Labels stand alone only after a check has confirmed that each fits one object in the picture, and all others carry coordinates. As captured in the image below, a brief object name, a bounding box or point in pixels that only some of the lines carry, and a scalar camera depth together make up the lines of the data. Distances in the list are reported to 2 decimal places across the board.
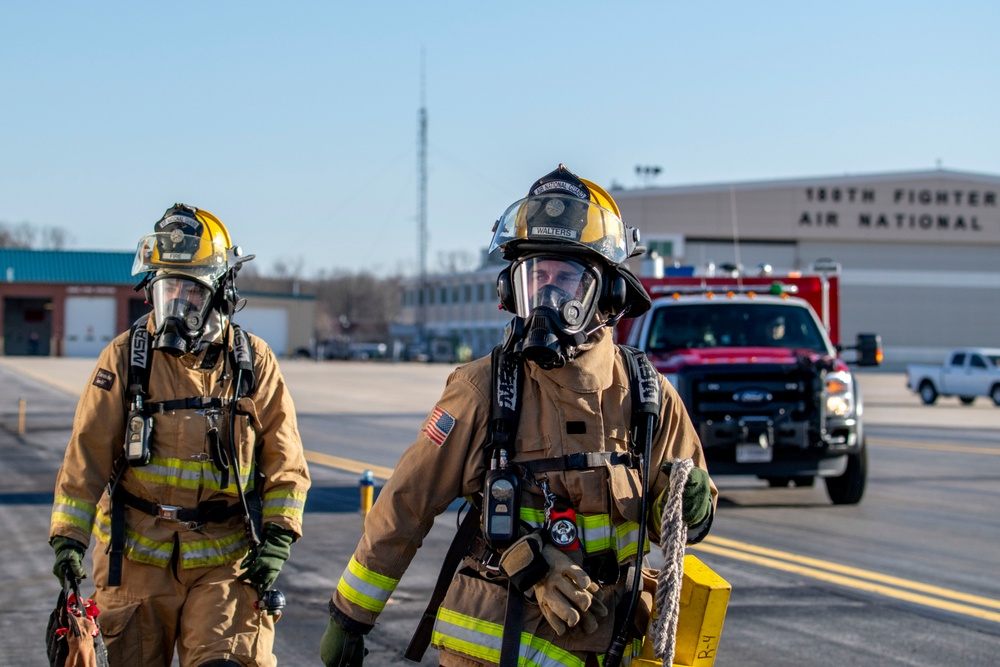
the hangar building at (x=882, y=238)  65.81
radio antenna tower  83.19
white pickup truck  33.81
